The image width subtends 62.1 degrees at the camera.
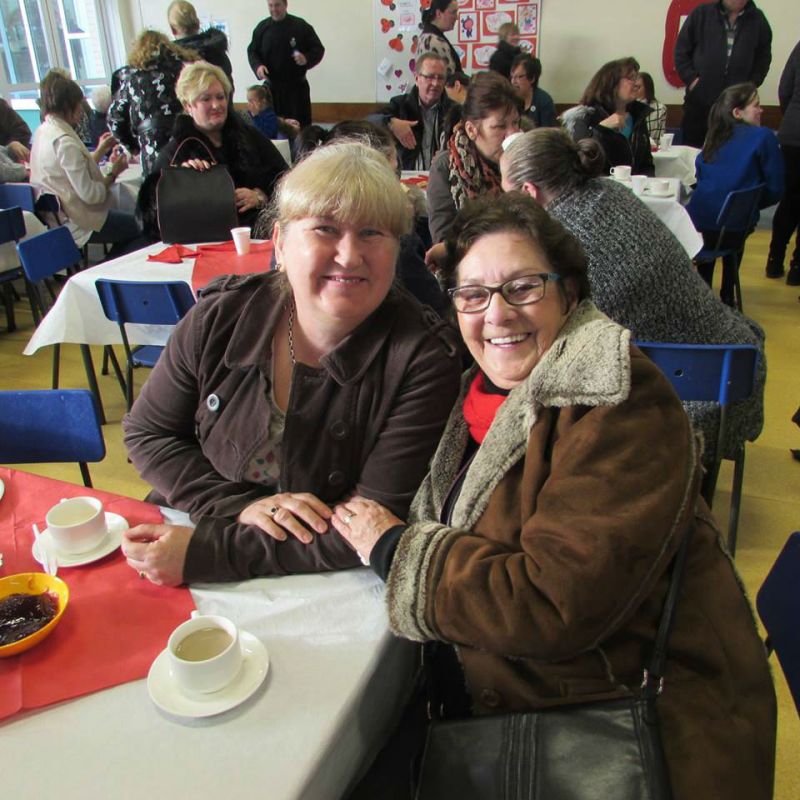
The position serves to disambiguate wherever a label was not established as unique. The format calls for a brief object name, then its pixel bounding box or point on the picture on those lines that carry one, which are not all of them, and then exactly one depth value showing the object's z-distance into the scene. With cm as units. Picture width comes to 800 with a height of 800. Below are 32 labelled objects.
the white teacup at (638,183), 395
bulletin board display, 735
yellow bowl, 99
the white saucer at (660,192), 384
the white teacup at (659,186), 385
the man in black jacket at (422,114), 478
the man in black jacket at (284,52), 689
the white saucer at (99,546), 107
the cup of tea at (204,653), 81
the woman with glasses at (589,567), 89
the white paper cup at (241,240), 287
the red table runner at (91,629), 85
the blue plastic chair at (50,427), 154
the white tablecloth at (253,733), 73
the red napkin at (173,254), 290
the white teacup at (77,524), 106
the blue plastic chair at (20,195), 447
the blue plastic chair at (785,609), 104
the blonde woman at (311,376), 127
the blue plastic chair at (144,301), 242
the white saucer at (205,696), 80
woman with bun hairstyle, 190
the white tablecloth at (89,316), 272
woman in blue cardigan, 417
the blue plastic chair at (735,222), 390
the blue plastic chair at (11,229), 389
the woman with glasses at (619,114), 445
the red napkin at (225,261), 266
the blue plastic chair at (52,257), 296
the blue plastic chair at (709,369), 179
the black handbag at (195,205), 313
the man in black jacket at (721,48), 585
